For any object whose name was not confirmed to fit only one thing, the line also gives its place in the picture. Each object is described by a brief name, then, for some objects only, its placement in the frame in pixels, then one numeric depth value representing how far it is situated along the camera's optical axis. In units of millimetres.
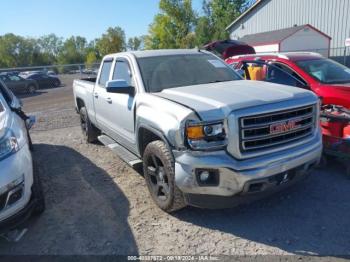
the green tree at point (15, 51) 88238
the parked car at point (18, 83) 21367
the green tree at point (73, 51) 90881
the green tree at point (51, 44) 124400
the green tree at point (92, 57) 65512
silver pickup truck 3225
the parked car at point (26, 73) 25031
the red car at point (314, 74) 5289
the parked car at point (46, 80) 25250
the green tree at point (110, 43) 53244
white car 3244
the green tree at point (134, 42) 108750
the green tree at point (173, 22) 47875
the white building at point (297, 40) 25791
